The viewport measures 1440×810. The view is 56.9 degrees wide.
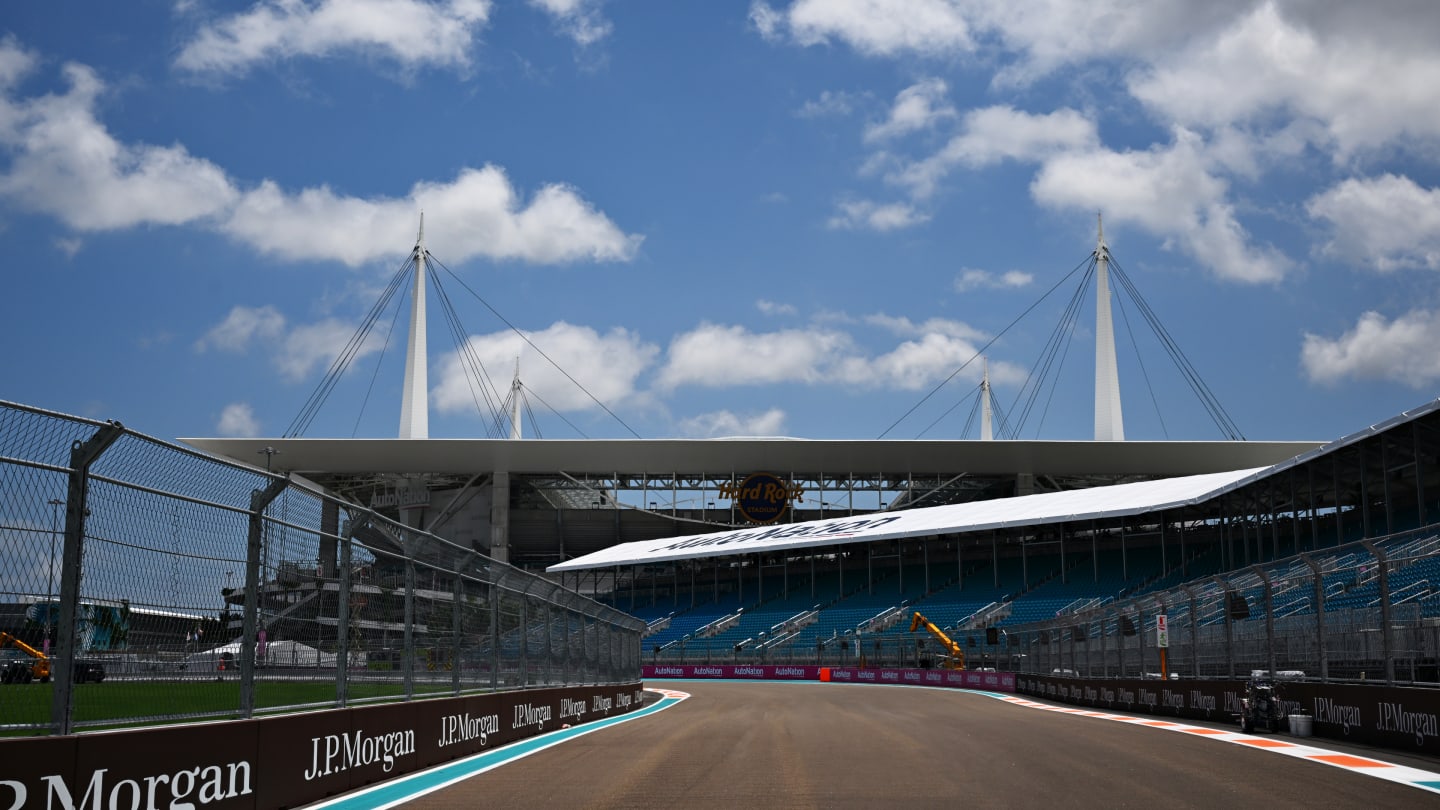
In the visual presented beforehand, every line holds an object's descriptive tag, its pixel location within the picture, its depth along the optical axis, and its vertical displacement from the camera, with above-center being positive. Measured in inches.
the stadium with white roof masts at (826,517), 2228.1 +175.8
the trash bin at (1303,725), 683.4 -61.9
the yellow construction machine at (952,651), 2014.0 -68.1
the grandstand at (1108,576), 693.9 +41.2
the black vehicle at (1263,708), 711.7 -55.5
